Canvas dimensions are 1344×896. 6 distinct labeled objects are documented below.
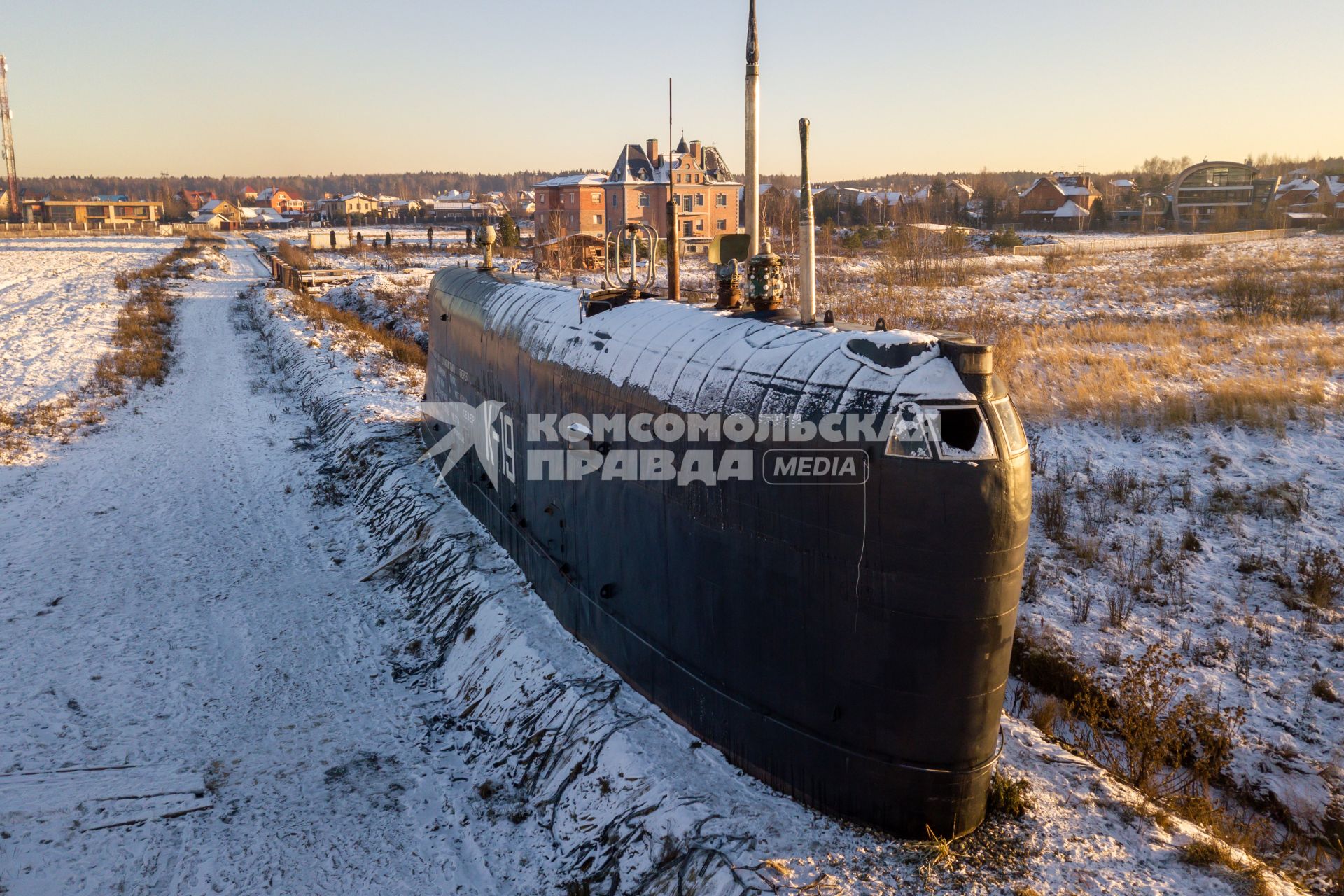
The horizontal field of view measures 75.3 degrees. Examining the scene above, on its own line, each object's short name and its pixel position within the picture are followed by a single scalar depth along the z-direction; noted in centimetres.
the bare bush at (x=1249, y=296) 2881
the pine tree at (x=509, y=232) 6106
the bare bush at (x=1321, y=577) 1164
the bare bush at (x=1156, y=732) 784
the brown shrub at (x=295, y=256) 5769
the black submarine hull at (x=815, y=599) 550
